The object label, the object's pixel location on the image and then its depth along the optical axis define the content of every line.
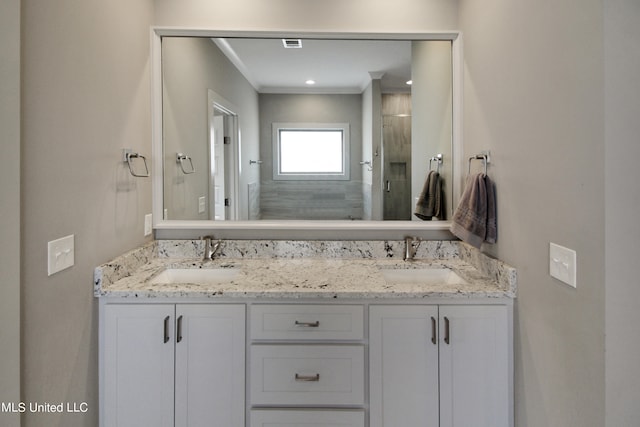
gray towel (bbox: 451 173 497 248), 1.69
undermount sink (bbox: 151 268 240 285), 1.97
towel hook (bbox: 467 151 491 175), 1.77
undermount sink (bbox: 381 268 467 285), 1.95
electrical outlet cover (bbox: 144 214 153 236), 2.04
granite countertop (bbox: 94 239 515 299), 1.57
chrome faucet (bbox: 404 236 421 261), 2.06
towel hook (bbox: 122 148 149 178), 1.80
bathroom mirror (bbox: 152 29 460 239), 2.12
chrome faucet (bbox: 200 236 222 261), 2.07
